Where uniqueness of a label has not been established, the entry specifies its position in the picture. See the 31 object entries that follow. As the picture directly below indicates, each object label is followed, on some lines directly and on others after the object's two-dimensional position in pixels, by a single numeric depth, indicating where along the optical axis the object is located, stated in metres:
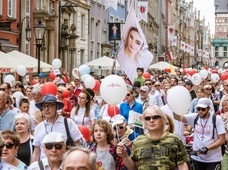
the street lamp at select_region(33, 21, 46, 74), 18.69
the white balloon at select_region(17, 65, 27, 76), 18.77
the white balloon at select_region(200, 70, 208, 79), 24.69
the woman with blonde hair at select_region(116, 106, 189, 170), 6.05
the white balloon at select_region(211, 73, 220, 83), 25.38
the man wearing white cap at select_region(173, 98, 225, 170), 8.38
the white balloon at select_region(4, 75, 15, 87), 16.56
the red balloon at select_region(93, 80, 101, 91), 14.82
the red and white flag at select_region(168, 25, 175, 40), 66.10
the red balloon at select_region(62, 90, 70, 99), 12.46
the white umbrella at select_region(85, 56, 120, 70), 30.48
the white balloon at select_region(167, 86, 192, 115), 8.15
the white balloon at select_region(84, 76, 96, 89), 14.71
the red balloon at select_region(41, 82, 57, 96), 11.11
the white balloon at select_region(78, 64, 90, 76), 20.97
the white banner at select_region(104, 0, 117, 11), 32.97
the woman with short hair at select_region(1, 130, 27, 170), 5.82
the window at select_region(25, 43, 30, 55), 27.33
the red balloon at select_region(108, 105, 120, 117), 9.78
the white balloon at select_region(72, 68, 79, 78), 19.51
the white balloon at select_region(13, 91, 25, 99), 12.43
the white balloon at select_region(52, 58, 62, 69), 21.66
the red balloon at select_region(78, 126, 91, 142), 8.07
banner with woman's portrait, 14.66
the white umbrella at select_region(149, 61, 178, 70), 44.03
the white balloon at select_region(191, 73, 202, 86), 19.50
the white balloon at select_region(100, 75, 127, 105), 8.82
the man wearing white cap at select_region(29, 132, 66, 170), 5.53
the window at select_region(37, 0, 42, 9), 28.94
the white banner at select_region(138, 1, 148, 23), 43.73
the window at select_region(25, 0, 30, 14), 27.34
